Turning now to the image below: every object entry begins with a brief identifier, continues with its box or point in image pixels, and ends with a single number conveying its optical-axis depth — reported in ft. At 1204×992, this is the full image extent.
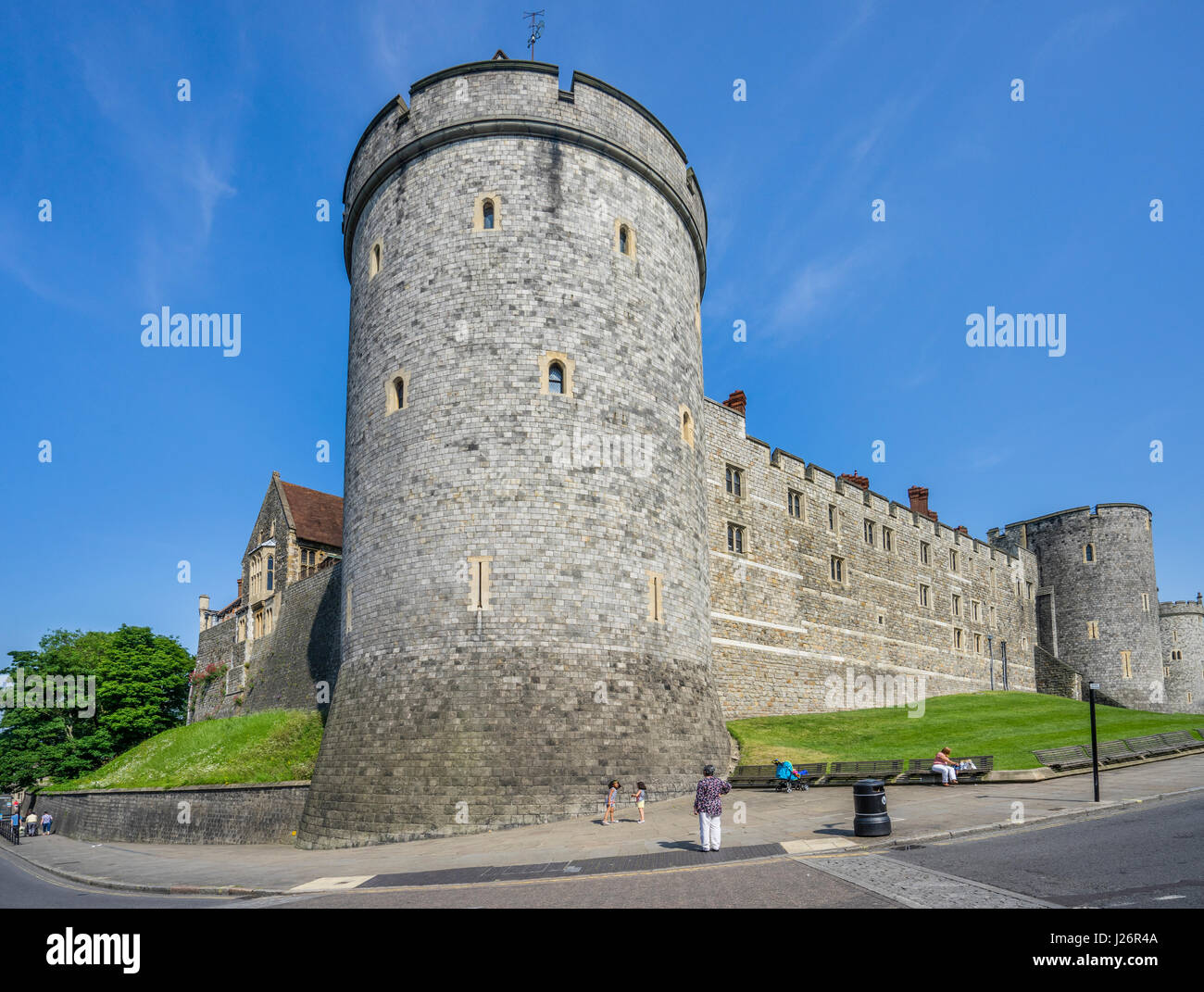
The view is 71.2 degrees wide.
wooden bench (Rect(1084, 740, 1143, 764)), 67.62
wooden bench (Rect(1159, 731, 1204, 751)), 74.49
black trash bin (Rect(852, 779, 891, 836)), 42.86
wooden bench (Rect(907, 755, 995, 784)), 62.80
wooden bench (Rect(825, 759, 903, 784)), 65.92
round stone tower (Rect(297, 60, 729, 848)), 59.88
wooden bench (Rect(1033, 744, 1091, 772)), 63.72
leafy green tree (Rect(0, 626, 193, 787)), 154.20
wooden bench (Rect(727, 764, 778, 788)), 67.41
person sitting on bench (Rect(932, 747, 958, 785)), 61.57
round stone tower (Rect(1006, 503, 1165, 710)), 172.55
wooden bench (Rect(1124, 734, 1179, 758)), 70.97
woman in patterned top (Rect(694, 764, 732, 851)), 42.55
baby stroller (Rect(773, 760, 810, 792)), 65.10
